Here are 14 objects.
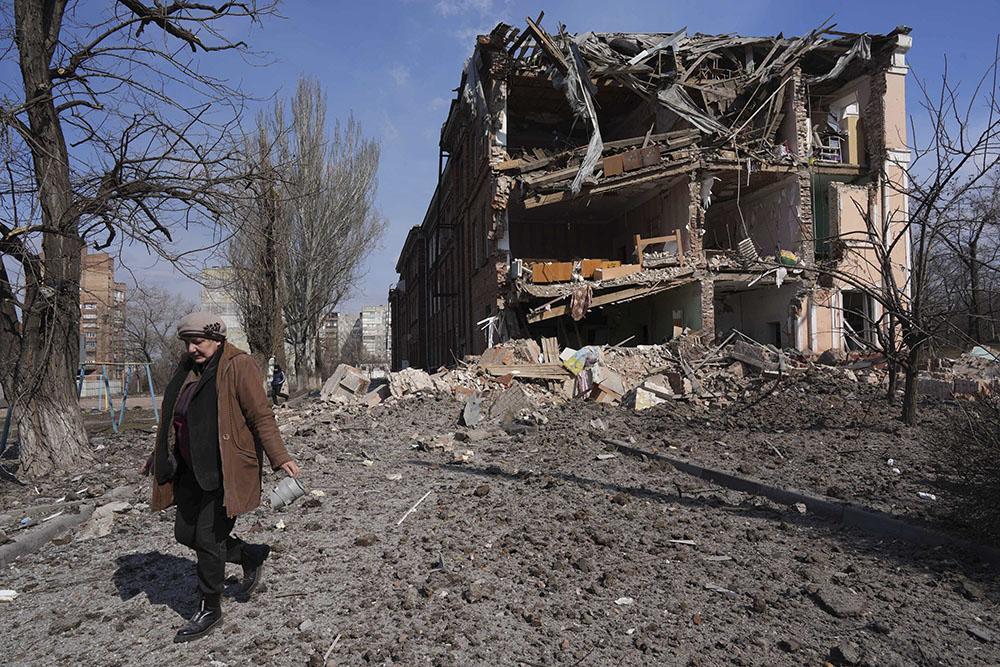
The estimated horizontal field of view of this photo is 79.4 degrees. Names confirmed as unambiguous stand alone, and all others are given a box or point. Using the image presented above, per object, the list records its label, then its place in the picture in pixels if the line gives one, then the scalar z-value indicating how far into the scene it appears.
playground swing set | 11.85
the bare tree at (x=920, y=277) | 6.43
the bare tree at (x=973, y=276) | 6.05
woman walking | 3.14
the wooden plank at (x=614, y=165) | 17.14
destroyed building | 16.94
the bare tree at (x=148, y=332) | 39.72
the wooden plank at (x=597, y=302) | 16.44
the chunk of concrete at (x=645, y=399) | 11.54
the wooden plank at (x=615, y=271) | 16.53
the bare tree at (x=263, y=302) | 18.44
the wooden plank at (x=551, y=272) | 16.77
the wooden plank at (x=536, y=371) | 13.44
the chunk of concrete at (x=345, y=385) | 13.09
